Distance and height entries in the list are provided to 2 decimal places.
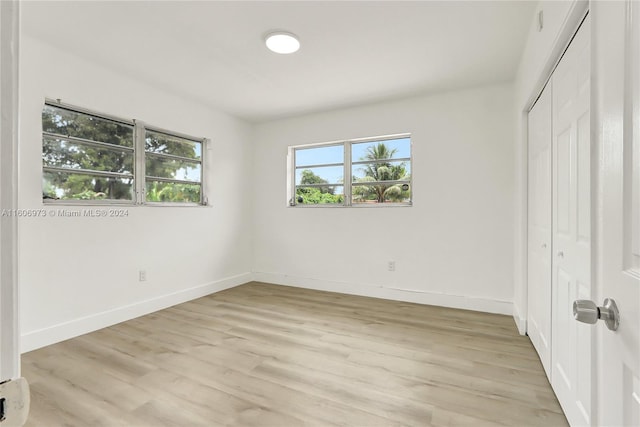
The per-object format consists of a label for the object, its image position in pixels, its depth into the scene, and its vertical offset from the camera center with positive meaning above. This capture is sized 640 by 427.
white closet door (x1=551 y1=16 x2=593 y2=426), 1.32 -0.07
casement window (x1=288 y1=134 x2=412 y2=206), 3.93 +0.56
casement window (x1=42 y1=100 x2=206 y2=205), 2.69 +0.55
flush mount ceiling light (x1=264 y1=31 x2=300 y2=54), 2.41 +1.41
